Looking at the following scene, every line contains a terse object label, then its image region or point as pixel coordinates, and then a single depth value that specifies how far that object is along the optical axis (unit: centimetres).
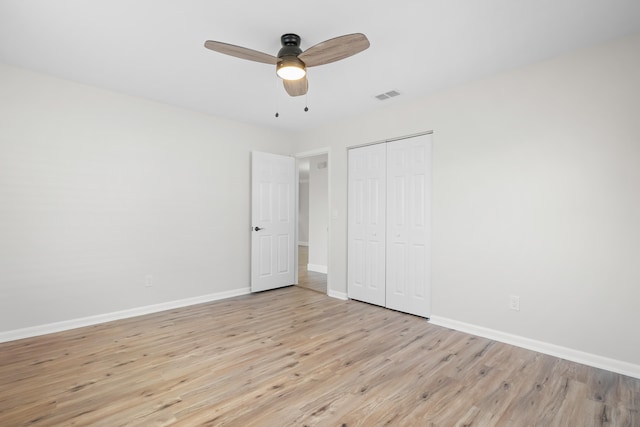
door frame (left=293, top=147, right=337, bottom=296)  466
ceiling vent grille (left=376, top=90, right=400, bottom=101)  348
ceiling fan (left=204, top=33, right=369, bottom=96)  205
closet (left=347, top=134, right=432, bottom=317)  365
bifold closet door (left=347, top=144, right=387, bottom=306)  407
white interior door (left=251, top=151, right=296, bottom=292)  474
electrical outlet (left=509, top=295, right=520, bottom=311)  291
